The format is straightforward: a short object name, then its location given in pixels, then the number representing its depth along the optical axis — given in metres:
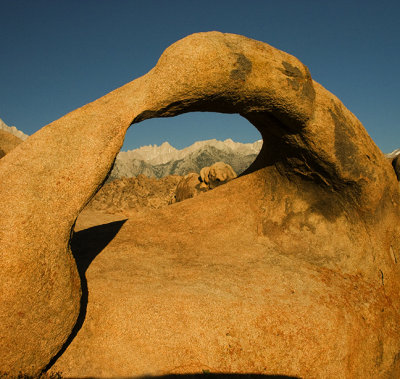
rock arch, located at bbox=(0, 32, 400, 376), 2.43
